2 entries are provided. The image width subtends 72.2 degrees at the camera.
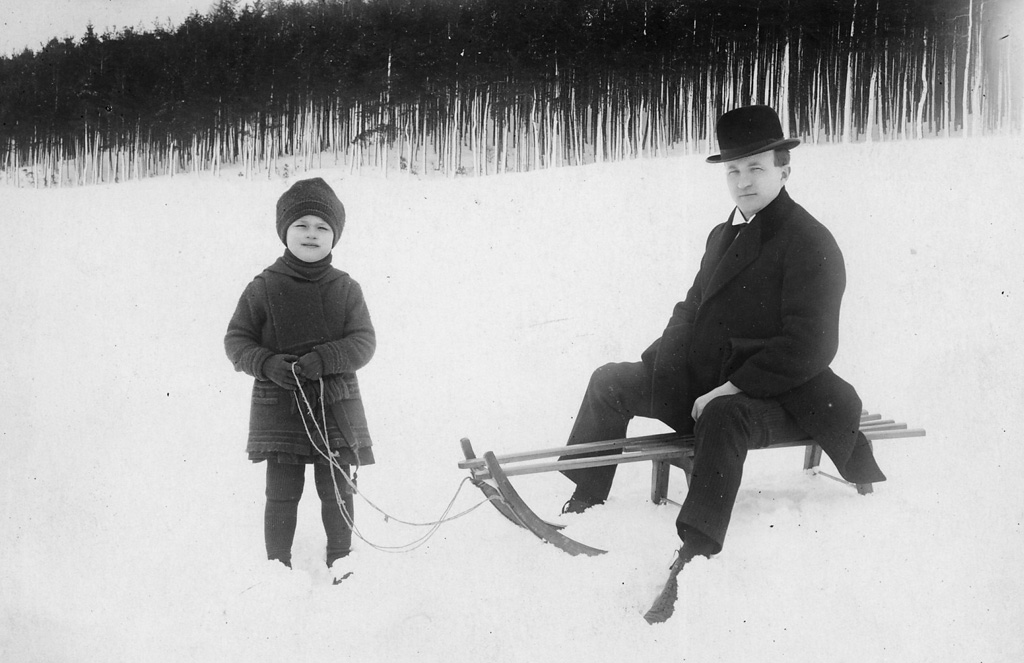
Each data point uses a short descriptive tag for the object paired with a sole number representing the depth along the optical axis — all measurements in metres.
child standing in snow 2.06
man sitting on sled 1.93
